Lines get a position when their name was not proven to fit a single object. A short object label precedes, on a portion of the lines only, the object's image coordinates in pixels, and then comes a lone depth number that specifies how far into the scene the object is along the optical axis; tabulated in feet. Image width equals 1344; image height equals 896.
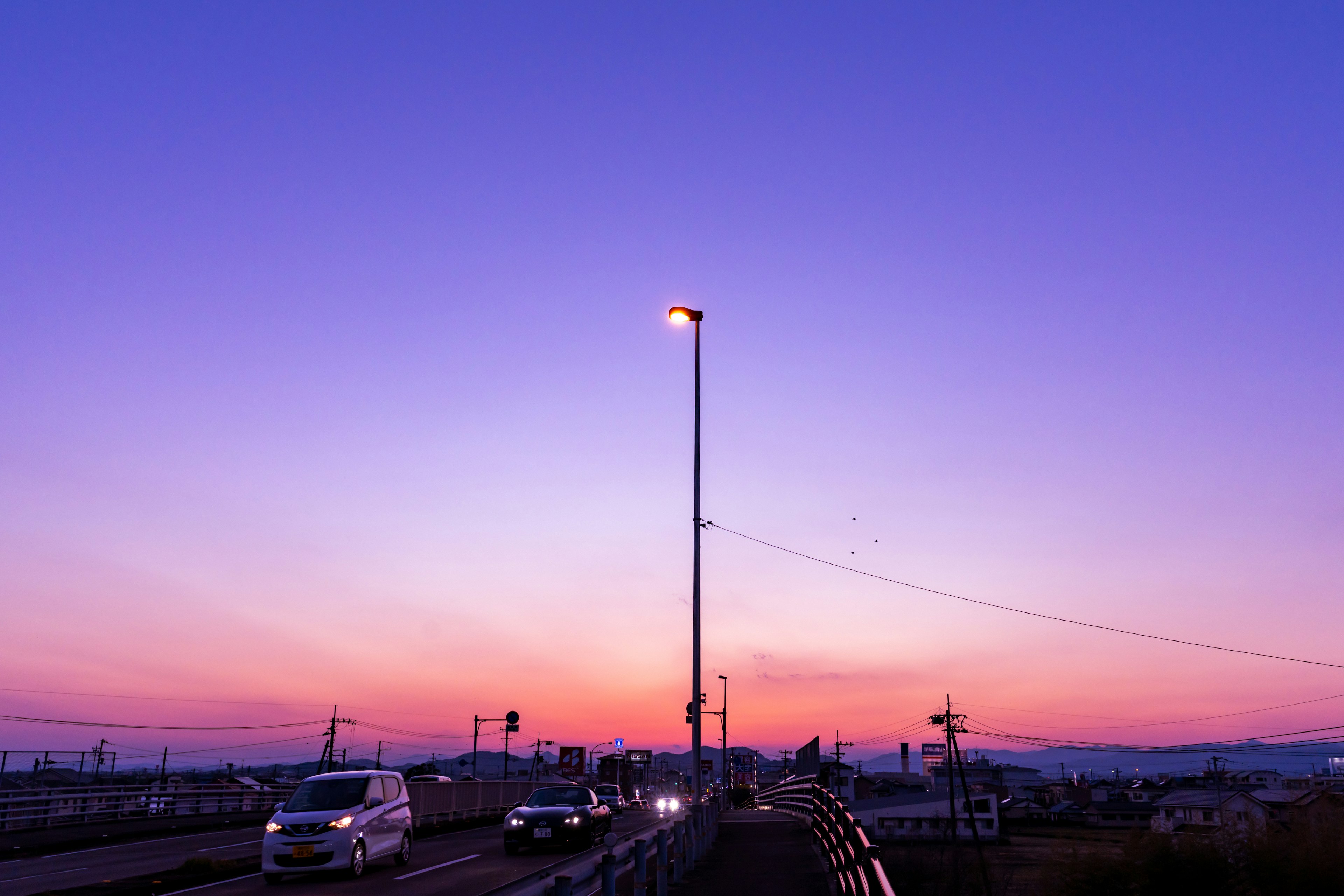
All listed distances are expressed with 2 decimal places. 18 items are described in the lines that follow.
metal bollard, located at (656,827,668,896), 40.45
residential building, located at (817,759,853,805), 244.36
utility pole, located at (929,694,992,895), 105.60
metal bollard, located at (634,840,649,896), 34.47
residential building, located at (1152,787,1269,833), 127.24
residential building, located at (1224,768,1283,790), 365.40
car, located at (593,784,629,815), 94.17
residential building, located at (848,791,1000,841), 282.77
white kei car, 52.80
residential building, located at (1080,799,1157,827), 359.25
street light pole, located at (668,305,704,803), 76.18
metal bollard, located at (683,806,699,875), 56.59
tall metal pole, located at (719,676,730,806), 227.61
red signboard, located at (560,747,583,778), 156.87
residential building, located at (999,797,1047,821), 386.93
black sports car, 67.87
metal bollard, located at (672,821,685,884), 50.78
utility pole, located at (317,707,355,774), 289.53
